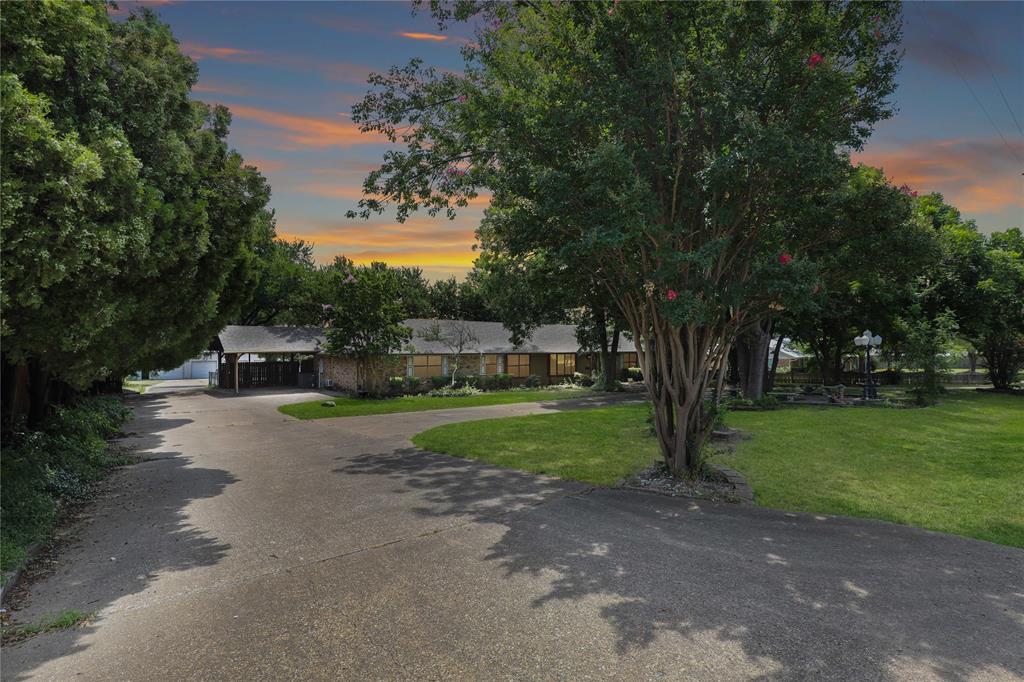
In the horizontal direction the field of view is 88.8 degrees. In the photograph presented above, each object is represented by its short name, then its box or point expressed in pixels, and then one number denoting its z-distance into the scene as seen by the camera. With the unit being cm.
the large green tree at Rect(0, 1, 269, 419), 496
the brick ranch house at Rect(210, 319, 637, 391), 3038
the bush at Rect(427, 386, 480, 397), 2789
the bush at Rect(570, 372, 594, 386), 3571
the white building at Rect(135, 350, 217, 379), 4748
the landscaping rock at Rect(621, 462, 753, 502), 800
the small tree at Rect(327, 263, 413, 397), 2592
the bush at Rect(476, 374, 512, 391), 3241
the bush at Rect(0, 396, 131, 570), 629
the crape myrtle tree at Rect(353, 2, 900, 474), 722
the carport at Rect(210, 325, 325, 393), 2995
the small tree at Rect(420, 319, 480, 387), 3148
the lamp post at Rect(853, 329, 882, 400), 2283
